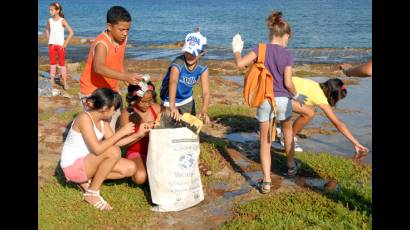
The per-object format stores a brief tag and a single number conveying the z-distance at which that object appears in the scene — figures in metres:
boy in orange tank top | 4.76
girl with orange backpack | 4.85
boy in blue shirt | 5.32
